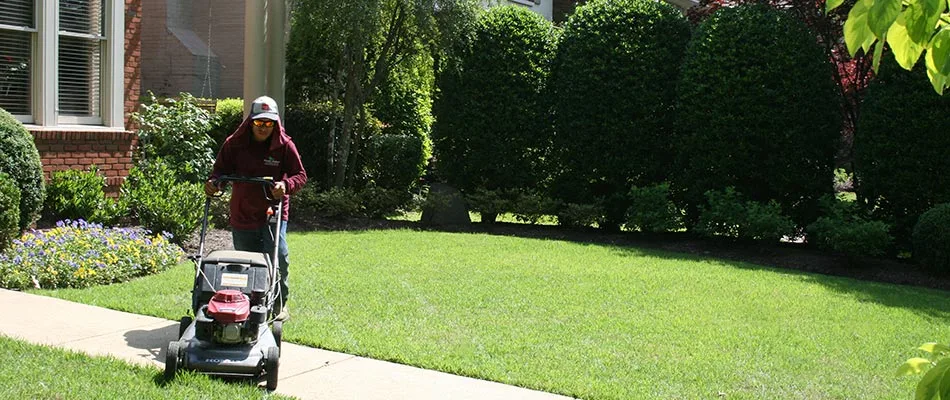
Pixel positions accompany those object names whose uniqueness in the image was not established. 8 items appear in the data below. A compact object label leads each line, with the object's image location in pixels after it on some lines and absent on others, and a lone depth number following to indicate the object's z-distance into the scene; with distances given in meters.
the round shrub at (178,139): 13.80
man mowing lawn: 6.95
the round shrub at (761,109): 13.61
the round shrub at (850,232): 12.05
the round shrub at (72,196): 11.27
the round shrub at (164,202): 11.45
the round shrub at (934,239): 11.43
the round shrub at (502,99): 15.98
